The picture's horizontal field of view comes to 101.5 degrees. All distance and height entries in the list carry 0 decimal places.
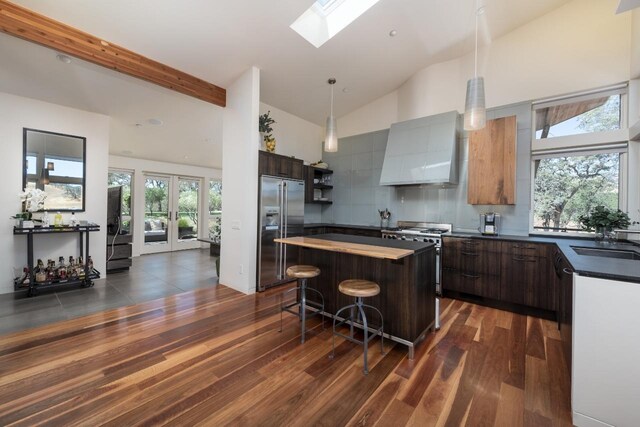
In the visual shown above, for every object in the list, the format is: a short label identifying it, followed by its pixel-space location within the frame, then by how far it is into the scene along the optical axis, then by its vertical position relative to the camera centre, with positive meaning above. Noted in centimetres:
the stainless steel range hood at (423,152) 387 +97
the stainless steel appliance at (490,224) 365 -14
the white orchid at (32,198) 368 +13
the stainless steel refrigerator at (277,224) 390 -21
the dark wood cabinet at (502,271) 305 -72
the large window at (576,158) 324 +76
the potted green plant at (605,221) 275 -6
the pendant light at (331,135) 310 +91
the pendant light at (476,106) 236 +98
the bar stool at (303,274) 245 -60
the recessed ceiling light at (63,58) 298 +173
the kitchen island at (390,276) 223 -62
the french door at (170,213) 701 -11
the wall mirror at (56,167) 383 +62
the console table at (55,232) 350 -71
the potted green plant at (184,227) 756 -52
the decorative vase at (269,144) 415 +106
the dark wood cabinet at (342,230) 460 -35
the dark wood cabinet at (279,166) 388 +72
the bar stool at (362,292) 203 -63
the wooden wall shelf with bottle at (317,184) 512 +57
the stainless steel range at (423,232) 375 -30
